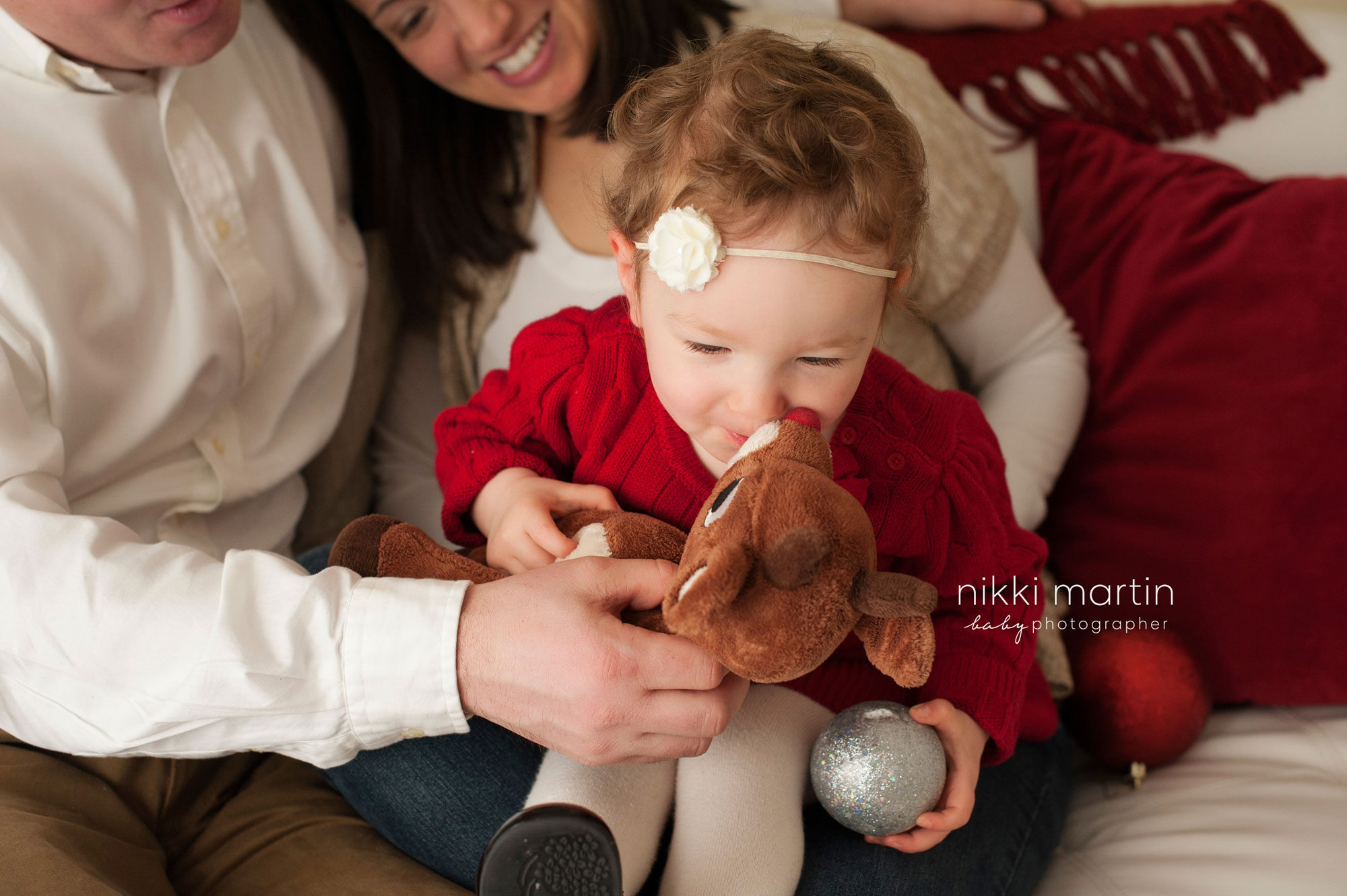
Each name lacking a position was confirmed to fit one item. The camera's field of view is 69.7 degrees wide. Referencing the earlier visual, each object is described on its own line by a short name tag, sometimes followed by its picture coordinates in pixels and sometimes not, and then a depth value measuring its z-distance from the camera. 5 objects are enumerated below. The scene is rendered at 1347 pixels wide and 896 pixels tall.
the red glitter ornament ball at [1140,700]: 1.26
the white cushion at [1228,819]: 1.07
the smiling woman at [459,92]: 1.31
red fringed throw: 1.54
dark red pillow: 1.30
